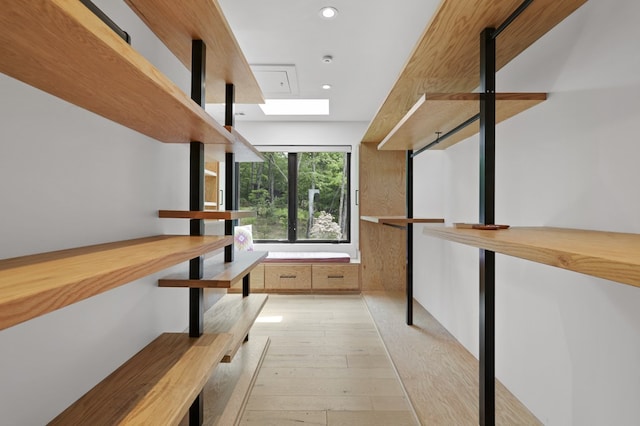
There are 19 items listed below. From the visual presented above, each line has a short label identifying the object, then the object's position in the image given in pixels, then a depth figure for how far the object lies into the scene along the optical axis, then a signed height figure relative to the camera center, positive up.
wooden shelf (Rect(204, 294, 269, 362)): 1.71 -0.65
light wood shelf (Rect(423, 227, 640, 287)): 0.50 -0.07
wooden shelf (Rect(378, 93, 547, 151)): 1.29 +0.51
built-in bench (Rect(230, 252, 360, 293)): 3.94 -0.79
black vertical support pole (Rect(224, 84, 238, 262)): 2.05 +0.28
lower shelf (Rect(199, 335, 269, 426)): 1.58 -1.00
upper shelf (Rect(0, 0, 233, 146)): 0.54 +0.33
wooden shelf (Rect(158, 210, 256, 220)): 1.41 +0.00
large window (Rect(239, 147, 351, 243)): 4.70 +0.23
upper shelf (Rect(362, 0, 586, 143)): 1.08 +0.71
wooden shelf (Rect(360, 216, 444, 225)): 2.50 -0.05
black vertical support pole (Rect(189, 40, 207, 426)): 1.44 +0.07
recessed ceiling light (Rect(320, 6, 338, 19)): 2.07 +1.33
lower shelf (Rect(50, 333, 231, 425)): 0.91 -0.58
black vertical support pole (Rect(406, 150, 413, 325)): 2.74 -0.23
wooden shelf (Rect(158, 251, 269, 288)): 1.43 -0.31
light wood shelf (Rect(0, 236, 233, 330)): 0.46 -0.12
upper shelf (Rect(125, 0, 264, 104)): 1.21 +0.80
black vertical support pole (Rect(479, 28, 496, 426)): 1.20 +0.11
